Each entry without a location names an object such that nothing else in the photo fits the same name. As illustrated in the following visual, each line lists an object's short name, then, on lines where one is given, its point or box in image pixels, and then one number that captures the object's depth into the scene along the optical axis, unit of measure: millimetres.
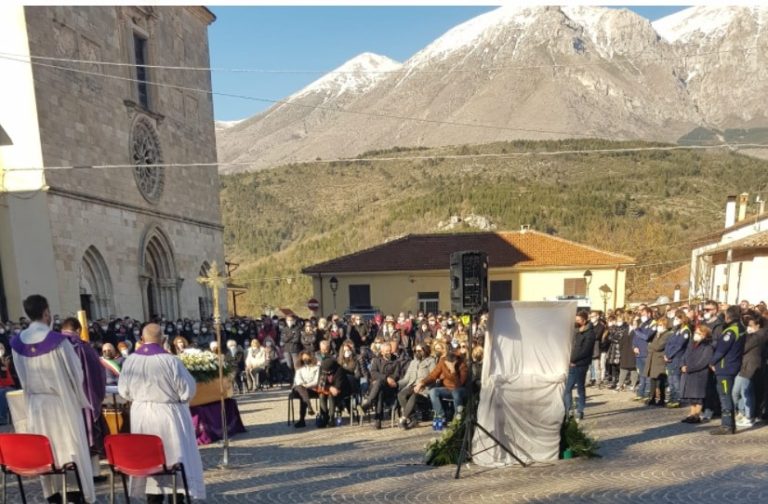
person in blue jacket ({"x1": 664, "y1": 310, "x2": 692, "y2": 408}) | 9477
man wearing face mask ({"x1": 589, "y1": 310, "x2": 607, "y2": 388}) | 12008
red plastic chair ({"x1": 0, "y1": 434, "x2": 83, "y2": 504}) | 4723
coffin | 8062
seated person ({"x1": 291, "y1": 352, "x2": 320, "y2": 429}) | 9578
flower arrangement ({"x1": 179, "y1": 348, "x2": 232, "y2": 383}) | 8033
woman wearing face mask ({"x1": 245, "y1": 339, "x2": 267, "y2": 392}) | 13570
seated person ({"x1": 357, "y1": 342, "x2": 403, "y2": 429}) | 9422
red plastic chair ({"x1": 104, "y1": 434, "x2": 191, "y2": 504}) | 4652
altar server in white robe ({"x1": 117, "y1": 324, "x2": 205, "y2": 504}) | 5133
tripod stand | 6332
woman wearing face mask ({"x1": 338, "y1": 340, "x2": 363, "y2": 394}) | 9719
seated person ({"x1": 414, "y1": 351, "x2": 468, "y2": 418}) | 8381
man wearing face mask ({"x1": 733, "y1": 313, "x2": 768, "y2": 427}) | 7816
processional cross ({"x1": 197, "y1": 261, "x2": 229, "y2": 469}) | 6793
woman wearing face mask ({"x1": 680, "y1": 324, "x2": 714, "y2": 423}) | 8344
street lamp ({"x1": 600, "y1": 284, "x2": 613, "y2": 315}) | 28448
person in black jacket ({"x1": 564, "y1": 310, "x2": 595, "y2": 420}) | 8820
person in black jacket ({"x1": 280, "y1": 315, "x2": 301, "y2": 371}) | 13773
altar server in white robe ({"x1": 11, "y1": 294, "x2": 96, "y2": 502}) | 5047
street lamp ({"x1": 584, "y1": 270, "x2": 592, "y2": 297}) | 29188
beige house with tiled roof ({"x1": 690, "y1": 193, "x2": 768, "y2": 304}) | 22109
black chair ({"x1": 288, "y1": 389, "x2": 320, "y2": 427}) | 9650
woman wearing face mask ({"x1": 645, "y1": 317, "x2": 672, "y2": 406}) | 10039
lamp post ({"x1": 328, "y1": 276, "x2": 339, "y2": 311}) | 29812
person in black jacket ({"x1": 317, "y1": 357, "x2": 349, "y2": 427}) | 9383
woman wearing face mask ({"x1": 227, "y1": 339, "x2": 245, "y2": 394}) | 13625
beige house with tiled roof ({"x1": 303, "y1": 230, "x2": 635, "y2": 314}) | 30047
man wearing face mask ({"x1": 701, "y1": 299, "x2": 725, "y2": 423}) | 8367
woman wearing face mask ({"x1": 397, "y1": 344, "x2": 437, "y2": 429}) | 8992
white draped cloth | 6695
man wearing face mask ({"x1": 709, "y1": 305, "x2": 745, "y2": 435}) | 7781
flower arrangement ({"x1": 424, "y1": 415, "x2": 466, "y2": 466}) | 6840
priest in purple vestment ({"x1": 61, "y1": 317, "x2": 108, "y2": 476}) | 5672
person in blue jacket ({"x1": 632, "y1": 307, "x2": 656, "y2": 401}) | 10688
